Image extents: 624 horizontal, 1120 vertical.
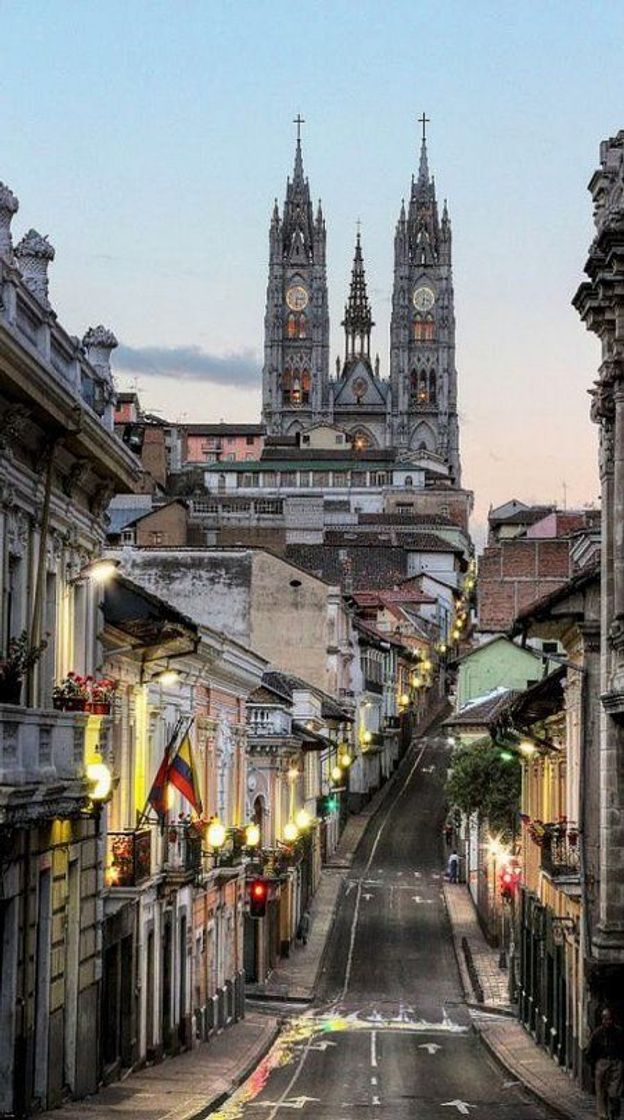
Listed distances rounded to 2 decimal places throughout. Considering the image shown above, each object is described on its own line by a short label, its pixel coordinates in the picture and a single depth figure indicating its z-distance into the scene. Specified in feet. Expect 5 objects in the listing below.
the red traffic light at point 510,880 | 194.08
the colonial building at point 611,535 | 105.19
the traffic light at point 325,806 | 280.51
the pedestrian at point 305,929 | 242.17
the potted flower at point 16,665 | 74.79
